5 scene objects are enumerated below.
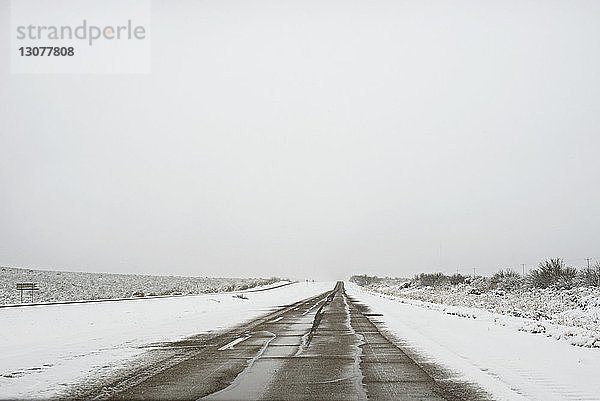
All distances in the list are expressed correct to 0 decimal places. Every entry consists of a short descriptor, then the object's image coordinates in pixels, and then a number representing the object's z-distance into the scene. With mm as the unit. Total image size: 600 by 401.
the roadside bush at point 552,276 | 43906
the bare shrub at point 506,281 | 53362
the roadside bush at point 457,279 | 84625
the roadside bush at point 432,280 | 89312
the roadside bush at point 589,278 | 39650
